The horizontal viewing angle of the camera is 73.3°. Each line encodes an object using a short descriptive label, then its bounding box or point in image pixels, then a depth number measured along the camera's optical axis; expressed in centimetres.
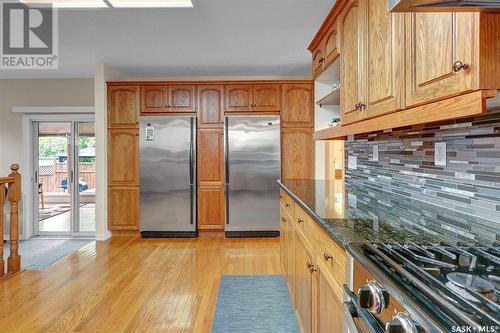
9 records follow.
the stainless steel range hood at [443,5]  87
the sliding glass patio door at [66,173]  556
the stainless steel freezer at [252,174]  485
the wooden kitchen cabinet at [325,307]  121
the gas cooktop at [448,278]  58
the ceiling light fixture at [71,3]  290
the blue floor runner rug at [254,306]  230
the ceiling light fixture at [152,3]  295
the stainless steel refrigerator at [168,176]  484
